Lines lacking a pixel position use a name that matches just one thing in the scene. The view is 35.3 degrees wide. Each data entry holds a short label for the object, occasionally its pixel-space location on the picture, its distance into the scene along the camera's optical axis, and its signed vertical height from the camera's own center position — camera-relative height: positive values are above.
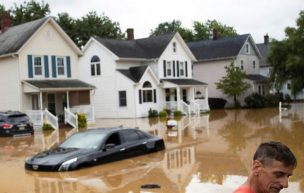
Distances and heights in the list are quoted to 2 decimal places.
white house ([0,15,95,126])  33.56 +2.32
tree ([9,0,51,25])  60.84 +11.76
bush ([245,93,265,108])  49.25 -0.64
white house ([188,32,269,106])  53.41 +3.98
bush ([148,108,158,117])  40.66 -1.25
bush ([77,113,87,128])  32.59 -1.37
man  2.79 -0.44
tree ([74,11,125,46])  64.62 +9.95
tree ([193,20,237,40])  92.44 +13.25
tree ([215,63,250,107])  48.72 +1.32
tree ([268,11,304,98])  45.06 +3.51
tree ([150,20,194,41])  104.41 +15.61
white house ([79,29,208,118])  40.62 +2.09
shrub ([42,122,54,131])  30.62 -1.58
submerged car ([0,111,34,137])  27.11 -1.20
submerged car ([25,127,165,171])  13.97 -1.55
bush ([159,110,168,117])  40.41 -1.34
